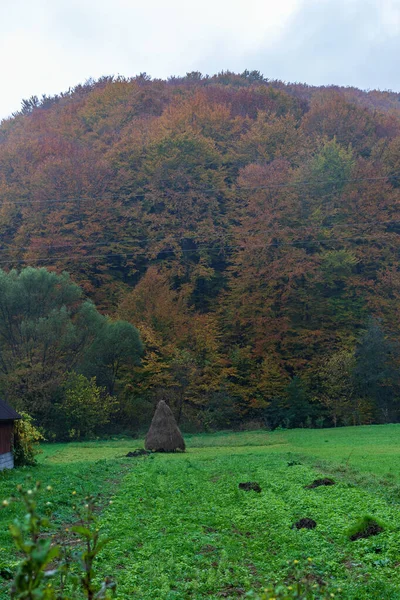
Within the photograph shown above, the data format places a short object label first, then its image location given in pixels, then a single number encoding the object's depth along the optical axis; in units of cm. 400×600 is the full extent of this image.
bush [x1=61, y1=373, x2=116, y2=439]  3622
